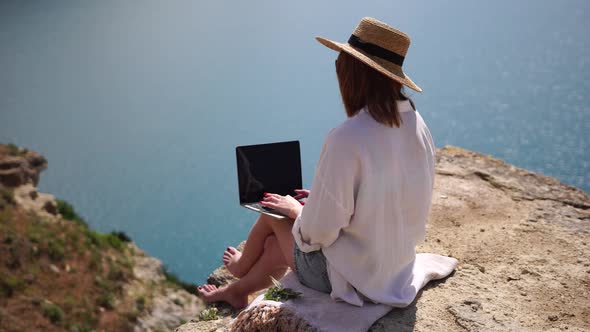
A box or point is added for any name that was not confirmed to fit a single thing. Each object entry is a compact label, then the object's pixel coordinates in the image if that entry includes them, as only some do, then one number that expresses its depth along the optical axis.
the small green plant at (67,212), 16.44
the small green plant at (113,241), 16.31
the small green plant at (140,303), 13.03
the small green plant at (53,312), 11.68
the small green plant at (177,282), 15.46
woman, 1.96
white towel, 2.16
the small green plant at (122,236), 17.49
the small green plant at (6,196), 14.40
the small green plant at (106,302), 12.88
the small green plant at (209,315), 2.81
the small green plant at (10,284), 11.94
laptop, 2.62
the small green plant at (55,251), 13.79
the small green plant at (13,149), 17.04
